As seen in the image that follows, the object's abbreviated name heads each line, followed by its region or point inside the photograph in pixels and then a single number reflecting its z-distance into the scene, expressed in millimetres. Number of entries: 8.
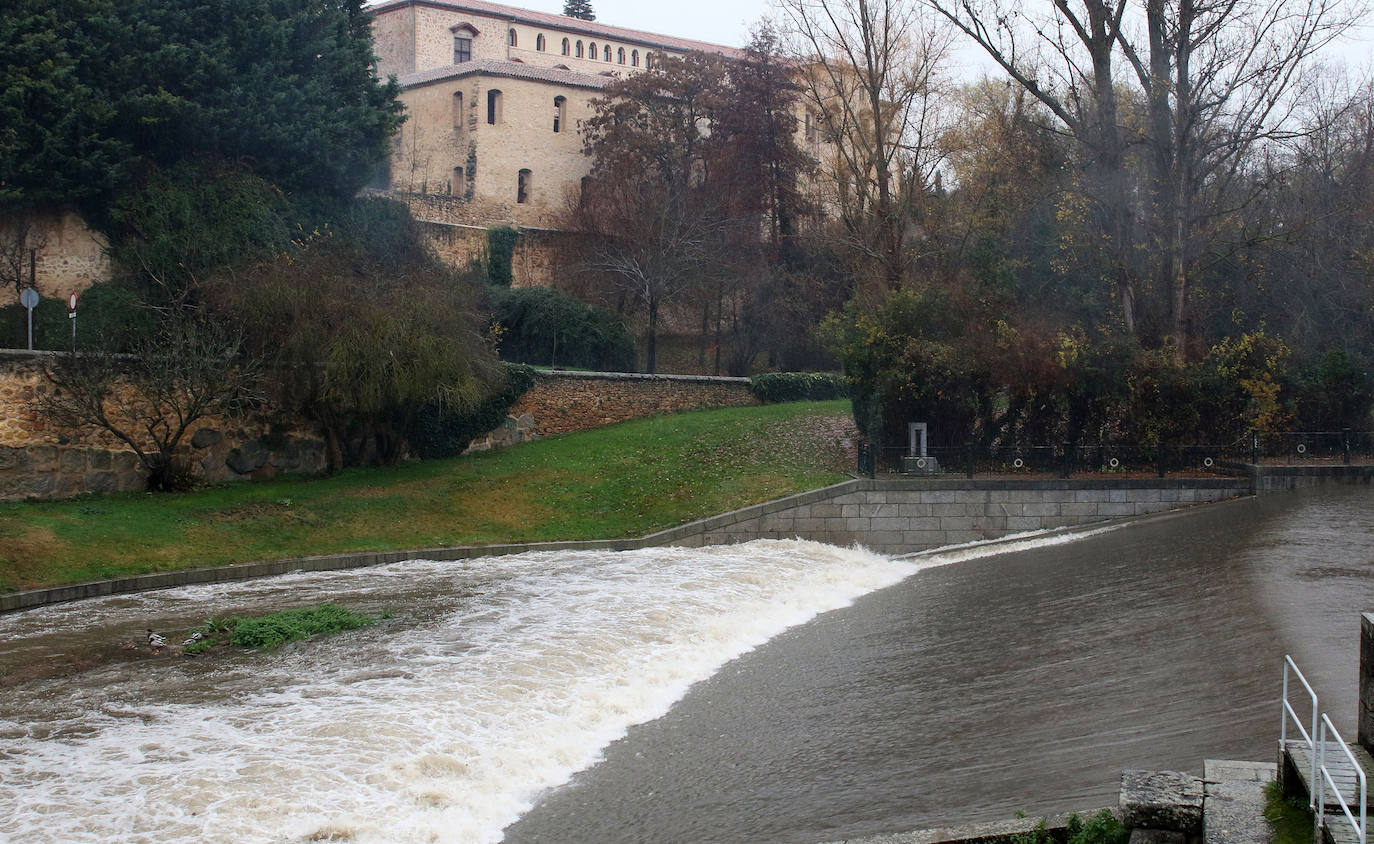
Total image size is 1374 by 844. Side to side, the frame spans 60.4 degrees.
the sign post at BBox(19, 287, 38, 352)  25433
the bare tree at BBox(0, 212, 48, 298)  28734
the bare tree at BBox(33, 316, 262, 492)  21422
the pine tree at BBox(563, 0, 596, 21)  79562
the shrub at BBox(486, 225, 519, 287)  43200
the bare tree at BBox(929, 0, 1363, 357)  24750
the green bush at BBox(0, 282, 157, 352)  25750
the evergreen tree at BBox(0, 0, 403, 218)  27125
